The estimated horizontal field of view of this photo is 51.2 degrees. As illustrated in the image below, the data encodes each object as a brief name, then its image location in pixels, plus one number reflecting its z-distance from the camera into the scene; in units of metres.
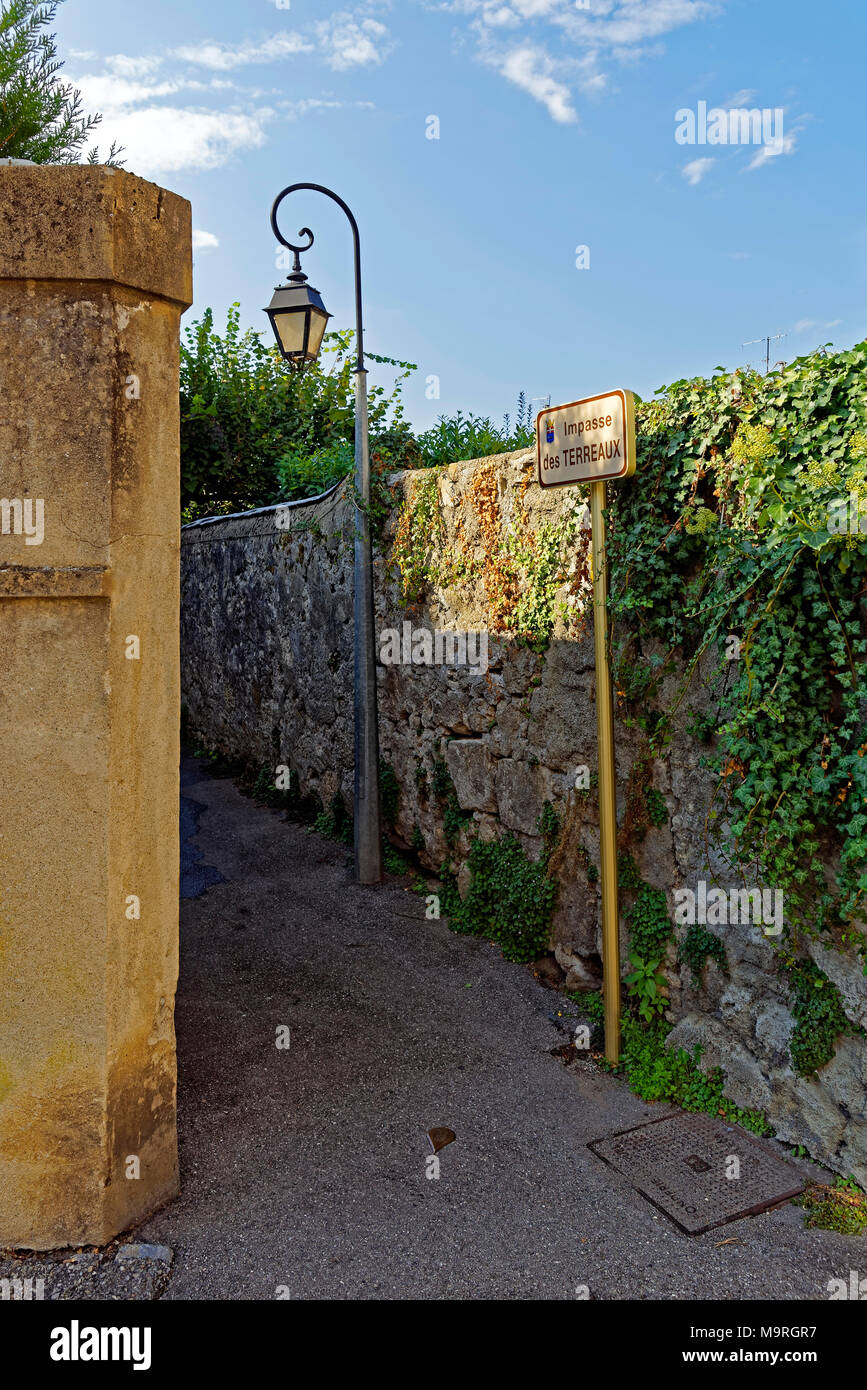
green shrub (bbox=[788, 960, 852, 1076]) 3.33
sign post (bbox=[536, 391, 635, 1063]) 3.83
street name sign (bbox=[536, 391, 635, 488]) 3.79
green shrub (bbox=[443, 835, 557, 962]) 5.14
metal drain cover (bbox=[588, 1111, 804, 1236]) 3.22
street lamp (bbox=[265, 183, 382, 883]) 6.61
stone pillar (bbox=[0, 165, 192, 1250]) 2.89
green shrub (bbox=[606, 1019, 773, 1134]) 3.76
